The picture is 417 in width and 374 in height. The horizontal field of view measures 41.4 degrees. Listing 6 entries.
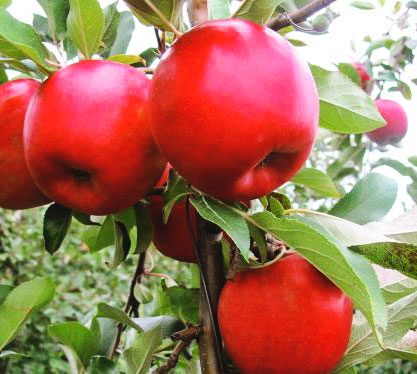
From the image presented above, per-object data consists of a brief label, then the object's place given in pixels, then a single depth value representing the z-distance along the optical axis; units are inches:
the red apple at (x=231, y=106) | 20.0
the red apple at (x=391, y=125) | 78.6
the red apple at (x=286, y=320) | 24.6
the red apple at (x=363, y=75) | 79.6
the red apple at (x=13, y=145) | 28.5
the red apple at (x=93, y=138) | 23.5
